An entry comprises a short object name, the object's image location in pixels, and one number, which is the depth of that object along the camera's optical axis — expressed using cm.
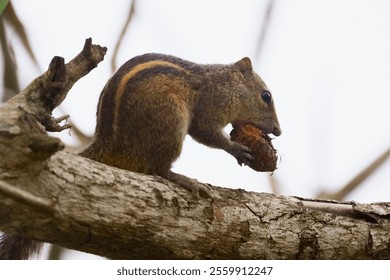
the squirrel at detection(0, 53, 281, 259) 619
